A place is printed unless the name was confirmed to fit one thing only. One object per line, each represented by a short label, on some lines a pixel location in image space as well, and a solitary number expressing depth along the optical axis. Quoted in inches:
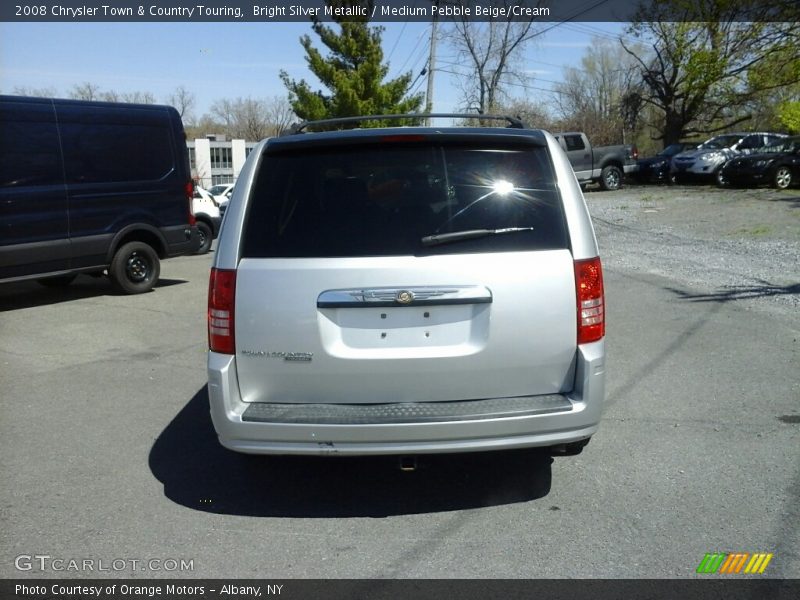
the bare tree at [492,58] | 1812.3
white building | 3321.9
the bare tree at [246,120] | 3666.3
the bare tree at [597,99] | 2018.9
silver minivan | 150.6
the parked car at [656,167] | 1149.7
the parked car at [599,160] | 1091.3
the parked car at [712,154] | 1025.5
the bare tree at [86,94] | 2127.7
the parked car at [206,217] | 652.1
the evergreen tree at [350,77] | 1478.8
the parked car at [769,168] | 903.1
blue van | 391.9
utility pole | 1353.3
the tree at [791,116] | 1141.7
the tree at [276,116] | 3447.8
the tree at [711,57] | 1125.7
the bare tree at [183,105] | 2504.9
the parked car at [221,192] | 1002.9
